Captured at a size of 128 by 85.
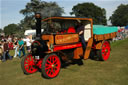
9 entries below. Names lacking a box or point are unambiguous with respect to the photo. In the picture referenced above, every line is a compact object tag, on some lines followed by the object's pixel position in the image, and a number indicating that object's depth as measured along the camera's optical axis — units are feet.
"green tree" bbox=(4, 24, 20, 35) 319.47
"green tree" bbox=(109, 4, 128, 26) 175.63
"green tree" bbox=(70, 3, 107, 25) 145.16
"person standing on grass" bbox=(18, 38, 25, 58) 28.81
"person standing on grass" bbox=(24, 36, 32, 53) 31.01
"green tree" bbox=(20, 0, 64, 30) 77.66
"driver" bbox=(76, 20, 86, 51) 18.18
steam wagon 14.37
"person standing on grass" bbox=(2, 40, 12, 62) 26.12
